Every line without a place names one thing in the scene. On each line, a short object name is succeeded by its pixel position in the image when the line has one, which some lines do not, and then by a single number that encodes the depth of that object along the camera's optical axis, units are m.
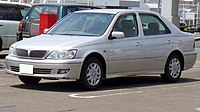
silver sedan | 10.03
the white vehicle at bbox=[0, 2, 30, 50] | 17.36
